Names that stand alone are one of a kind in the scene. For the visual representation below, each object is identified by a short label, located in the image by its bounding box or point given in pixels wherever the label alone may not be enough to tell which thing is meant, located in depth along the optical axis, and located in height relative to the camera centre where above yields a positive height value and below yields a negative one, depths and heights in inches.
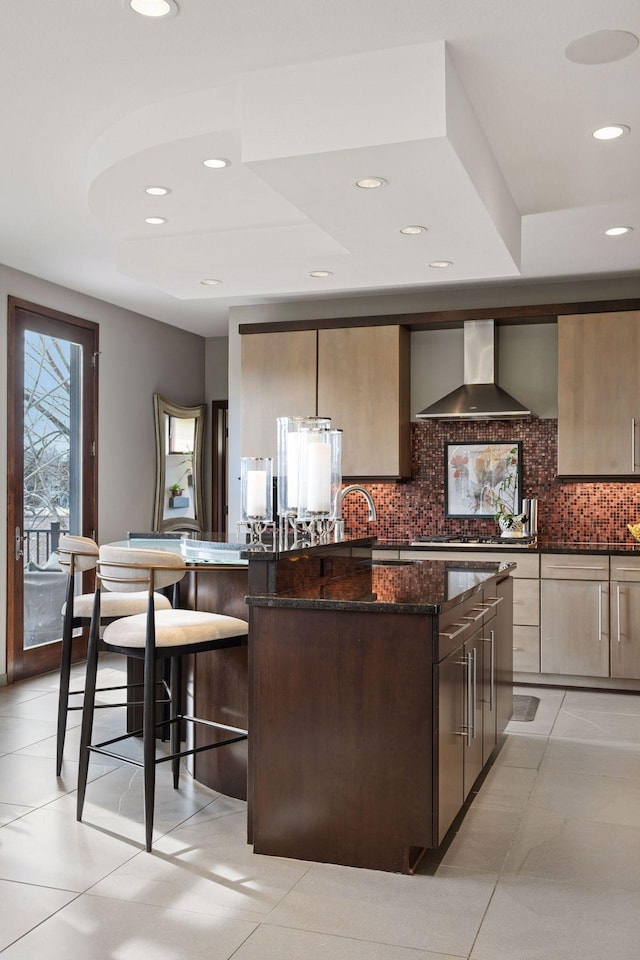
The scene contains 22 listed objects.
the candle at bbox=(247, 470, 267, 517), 156.7 -1.4
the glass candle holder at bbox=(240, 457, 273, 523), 156.8 -0.3
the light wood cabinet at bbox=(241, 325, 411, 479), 249.4 +28.2
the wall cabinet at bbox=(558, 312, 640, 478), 230.5 +23.8
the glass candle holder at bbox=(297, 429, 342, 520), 138.1 +1.5
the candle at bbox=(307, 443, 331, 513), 137.9 +1.5
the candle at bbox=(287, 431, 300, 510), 143.5 +2.8
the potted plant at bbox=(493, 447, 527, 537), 252.2 -1.2
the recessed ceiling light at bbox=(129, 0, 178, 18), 105.3 +58.0
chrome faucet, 144.7 -5.0
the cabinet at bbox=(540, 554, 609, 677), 221.9 -33.2
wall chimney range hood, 240.2 +26.3
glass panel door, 233.6 +6.1
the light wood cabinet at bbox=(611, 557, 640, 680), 219.6 -33.8
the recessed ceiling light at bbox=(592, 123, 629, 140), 140.9 +57.5
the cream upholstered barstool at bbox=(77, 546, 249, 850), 123.4 -21.9
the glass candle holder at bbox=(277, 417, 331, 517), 143.4 +5.6
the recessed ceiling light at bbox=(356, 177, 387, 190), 131.4 +45.7
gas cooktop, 234.1 -15.4
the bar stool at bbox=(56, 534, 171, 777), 146.6 -21.2
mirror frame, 305.4 +8.9
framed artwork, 252.7 +1.8
